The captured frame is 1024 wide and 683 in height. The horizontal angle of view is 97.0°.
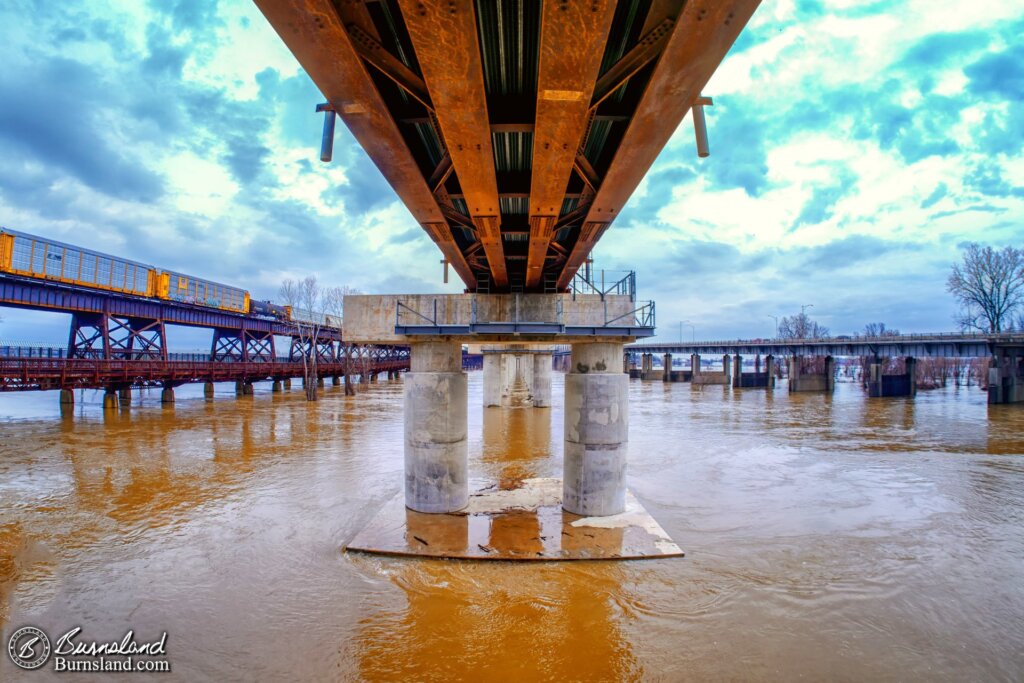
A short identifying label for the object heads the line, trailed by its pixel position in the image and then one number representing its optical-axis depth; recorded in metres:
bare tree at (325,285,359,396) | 51.34
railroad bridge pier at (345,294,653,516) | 11.92
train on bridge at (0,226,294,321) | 28.64
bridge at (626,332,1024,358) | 46.75
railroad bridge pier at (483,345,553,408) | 38.34
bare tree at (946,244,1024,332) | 56.47
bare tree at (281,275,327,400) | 45.94
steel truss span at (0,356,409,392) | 26.17
